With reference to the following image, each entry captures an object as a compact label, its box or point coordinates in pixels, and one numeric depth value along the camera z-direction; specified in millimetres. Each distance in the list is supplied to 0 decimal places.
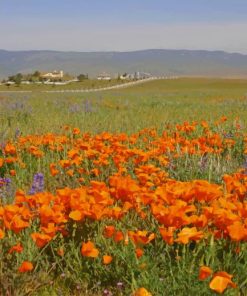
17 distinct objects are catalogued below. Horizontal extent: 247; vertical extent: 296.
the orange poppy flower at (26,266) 2668
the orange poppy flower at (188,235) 2750
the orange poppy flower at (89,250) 2812
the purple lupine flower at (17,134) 8062
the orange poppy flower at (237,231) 2721
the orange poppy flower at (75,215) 3041
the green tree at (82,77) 107000
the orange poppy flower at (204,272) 2428
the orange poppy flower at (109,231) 3010
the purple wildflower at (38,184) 4535
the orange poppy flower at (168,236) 2809
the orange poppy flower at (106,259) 2855
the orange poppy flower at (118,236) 3016
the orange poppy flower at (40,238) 2889
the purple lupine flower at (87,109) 14828
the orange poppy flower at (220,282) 2326
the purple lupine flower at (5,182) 4786
